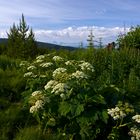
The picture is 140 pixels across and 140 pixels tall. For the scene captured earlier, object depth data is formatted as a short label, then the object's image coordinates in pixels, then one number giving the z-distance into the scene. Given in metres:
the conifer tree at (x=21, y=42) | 9.21
